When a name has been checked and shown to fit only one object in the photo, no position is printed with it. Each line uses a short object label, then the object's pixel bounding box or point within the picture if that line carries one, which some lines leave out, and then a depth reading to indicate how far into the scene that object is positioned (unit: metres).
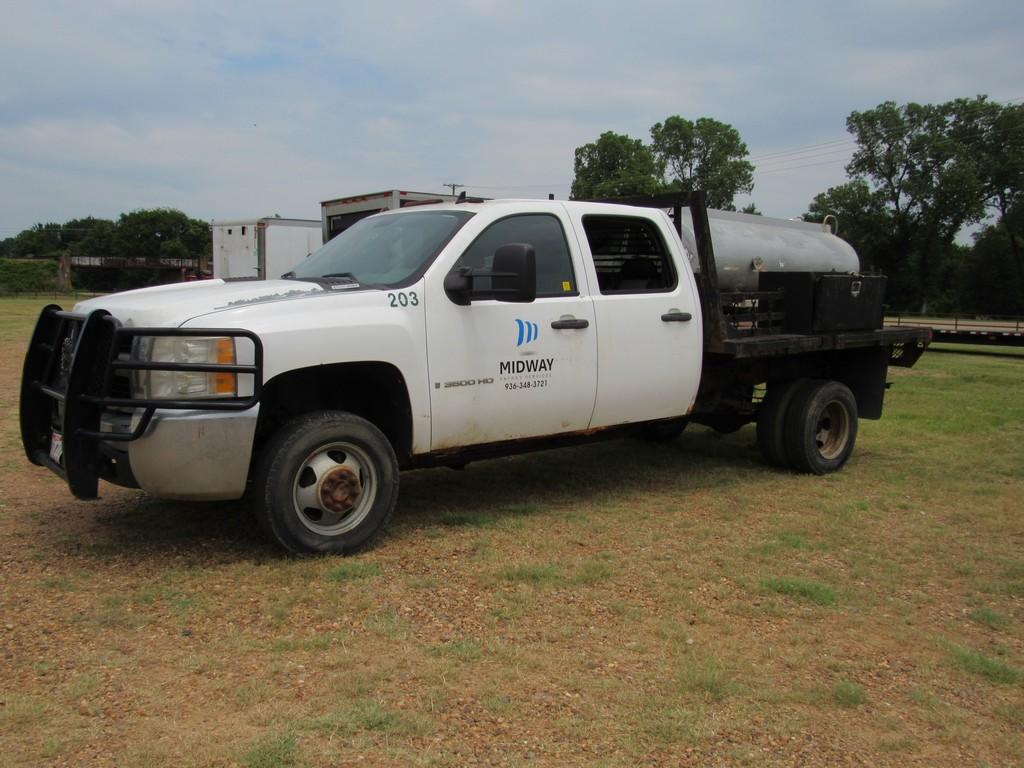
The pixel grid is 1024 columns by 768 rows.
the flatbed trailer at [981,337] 17.95
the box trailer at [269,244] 18.70
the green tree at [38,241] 99.12
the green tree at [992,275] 52.06
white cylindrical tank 6.78
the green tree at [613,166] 54.78
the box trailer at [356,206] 12.94
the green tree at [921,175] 53.25
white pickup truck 4.23
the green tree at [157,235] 85.38
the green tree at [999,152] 52.41
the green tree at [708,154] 59.59
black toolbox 6.94
